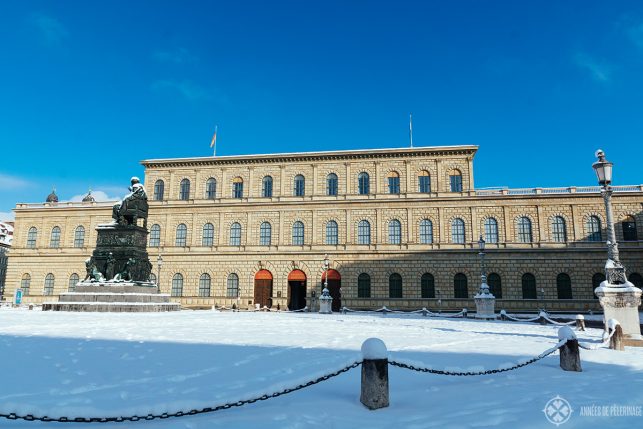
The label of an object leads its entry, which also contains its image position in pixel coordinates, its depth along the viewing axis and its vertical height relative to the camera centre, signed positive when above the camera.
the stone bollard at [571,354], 7.06 -1.30
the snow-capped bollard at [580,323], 15.90 -1.81
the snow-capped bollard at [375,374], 4.62 -1.10
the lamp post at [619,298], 10.69 -0.57
